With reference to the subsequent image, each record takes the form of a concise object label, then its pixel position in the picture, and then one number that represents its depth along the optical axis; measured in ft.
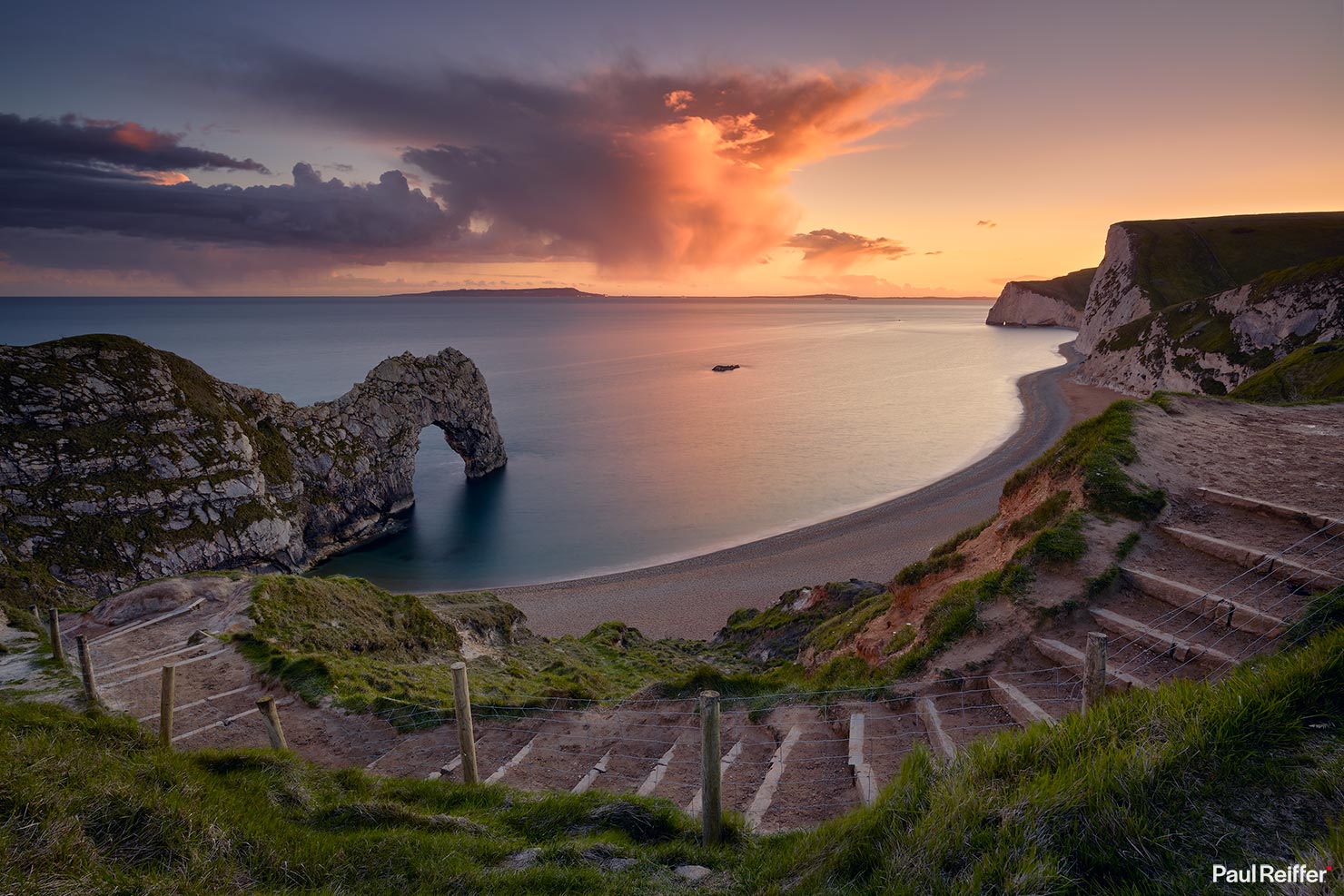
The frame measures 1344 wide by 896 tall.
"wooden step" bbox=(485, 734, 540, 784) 28.73
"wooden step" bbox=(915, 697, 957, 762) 24.45
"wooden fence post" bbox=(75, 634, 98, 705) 34.42
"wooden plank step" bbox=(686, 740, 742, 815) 23.97
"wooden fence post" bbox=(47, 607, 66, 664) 40.47
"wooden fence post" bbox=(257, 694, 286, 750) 26.68
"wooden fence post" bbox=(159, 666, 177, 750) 28.55
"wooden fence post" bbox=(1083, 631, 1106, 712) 20.07
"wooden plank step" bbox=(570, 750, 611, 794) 26.74
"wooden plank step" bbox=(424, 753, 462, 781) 29.01
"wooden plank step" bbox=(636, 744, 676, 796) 25.77
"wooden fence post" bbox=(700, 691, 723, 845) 18.26
